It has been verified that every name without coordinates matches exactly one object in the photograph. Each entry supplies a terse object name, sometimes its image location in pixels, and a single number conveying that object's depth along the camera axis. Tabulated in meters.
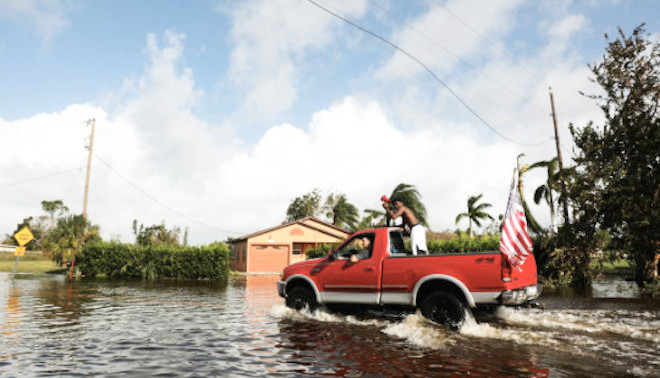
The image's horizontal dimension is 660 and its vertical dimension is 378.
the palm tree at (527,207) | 30.70
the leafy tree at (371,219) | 39.53
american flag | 7.51
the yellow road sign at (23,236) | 24.90
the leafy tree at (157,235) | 32.50
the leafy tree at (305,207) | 64.94
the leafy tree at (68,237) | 30.79
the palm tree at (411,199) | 39.91
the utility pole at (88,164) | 33.37
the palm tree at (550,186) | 21.62
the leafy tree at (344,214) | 56.31
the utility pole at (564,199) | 21.20
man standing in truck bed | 9.43
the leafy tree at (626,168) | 18.59
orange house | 38.28
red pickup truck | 7.47
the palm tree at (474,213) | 47.88
